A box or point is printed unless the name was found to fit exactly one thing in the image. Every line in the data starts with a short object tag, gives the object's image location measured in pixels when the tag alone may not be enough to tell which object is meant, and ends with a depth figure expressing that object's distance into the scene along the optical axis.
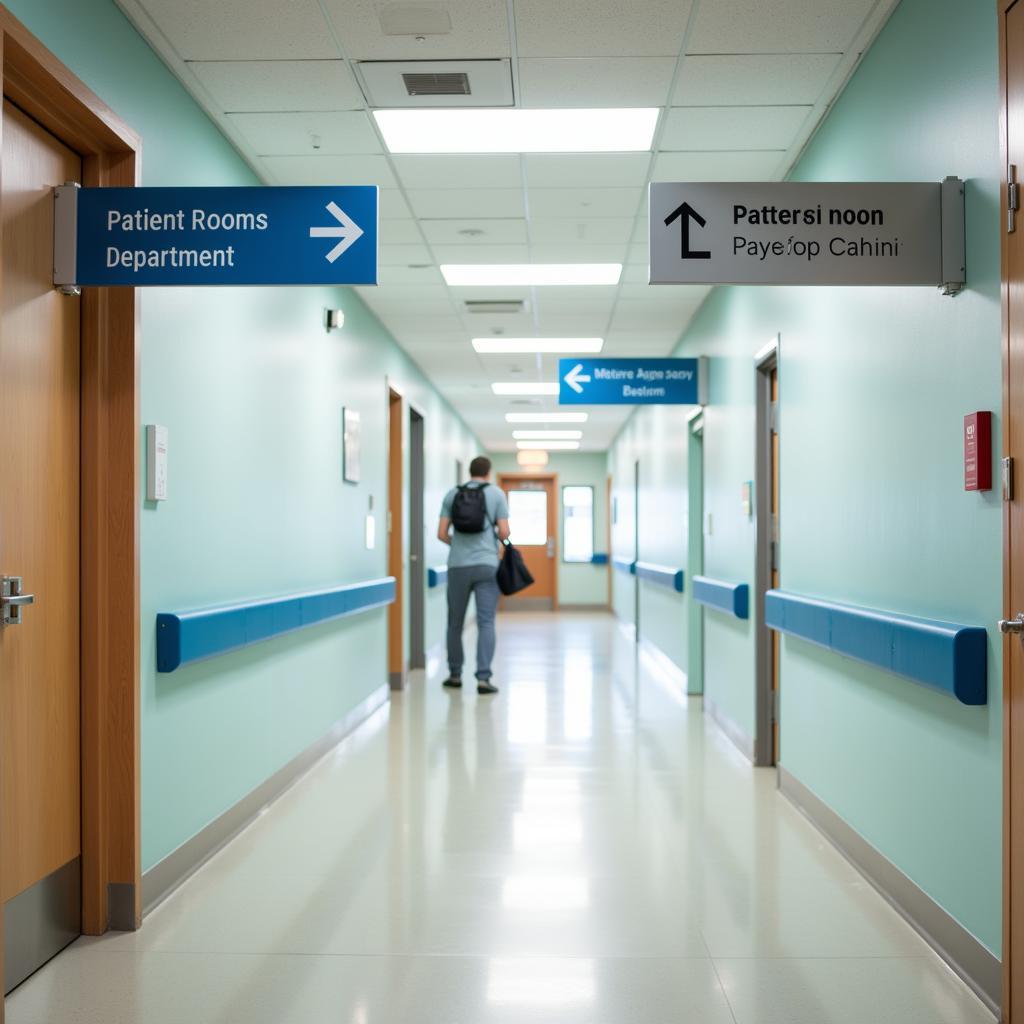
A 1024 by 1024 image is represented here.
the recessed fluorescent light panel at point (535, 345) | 8.66
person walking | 7.89
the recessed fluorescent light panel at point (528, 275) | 6.37
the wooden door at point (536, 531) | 19.28
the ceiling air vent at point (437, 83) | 3.66
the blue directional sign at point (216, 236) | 2.83
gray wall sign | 2.80
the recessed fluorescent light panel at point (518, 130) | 4.11
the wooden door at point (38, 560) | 2.64
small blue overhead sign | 7.07
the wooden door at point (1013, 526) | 2.35
